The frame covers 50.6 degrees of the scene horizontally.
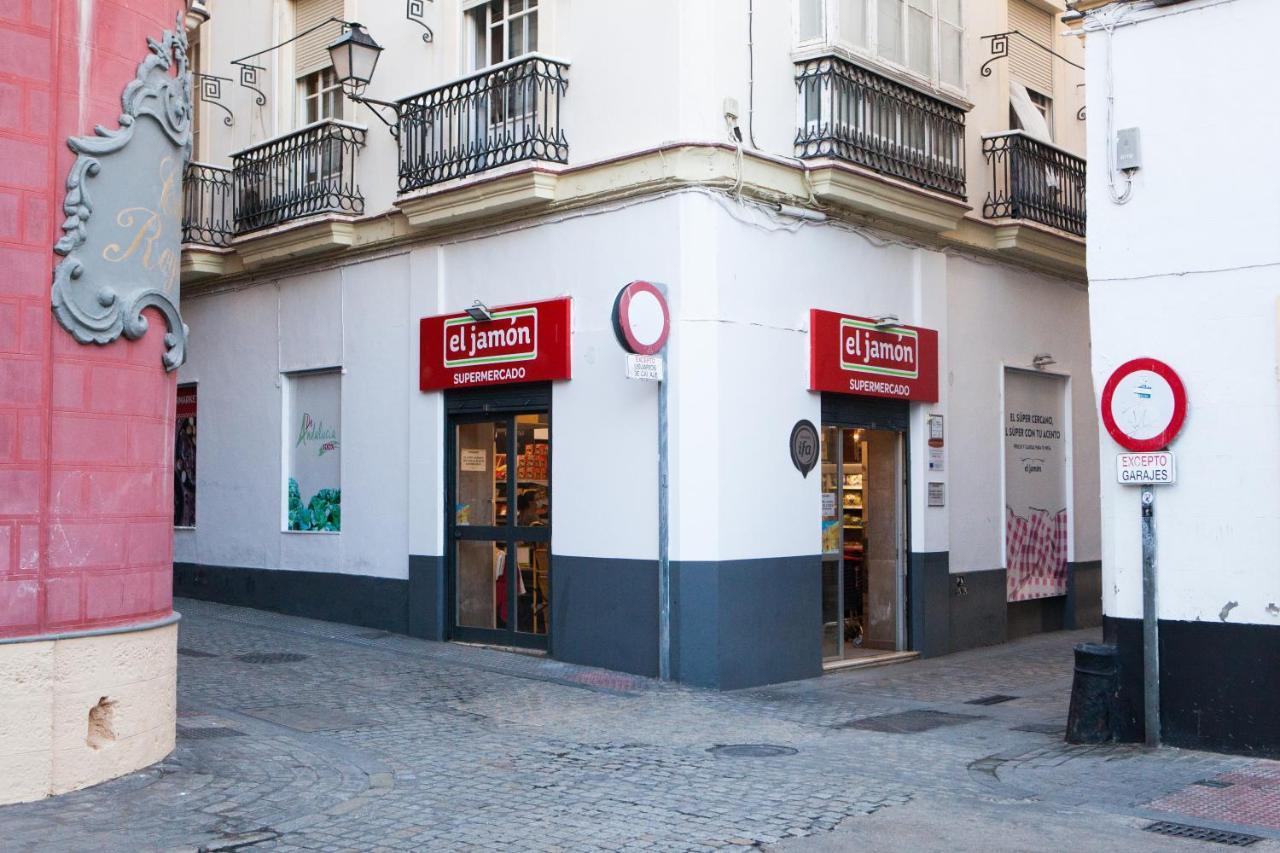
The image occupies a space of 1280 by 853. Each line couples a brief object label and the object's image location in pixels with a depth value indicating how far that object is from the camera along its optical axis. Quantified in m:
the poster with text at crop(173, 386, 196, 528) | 17.56
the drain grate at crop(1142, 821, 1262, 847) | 6.87
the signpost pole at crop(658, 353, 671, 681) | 11.77
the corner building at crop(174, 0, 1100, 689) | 12.02
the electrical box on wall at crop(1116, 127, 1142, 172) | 9.22
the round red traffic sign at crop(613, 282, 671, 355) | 11.30
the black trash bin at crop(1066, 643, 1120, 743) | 9.05
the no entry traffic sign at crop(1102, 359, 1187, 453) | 8.87
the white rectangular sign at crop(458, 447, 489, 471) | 13.83
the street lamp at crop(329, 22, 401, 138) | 13.82
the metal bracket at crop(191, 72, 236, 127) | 16.86
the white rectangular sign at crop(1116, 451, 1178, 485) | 8.85
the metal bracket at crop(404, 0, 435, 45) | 14.03
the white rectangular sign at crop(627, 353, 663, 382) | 11.35
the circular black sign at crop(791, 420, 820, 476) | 12.57
